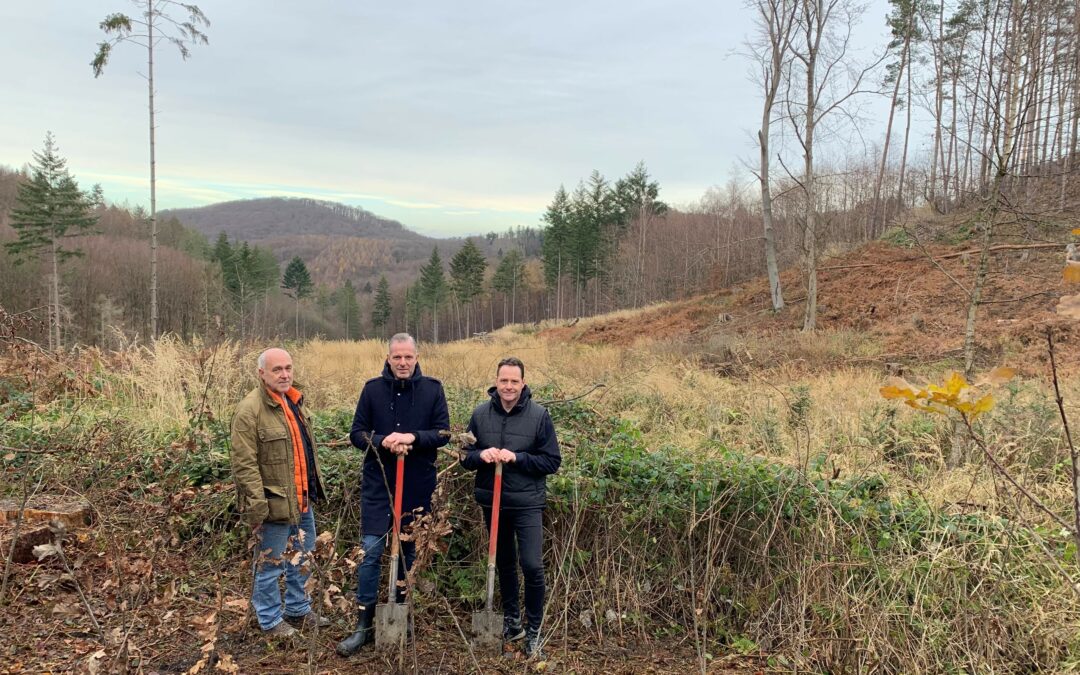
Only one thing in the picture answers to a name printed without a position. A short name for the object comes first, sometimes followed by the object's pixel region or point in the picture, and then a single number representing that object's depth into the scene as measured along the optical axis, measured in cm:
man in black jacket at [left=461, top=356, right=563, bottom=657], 359
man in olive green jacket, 340
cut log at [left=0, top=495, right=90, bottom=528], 417
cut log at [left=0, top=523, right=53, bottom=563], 396
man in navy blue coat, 360
